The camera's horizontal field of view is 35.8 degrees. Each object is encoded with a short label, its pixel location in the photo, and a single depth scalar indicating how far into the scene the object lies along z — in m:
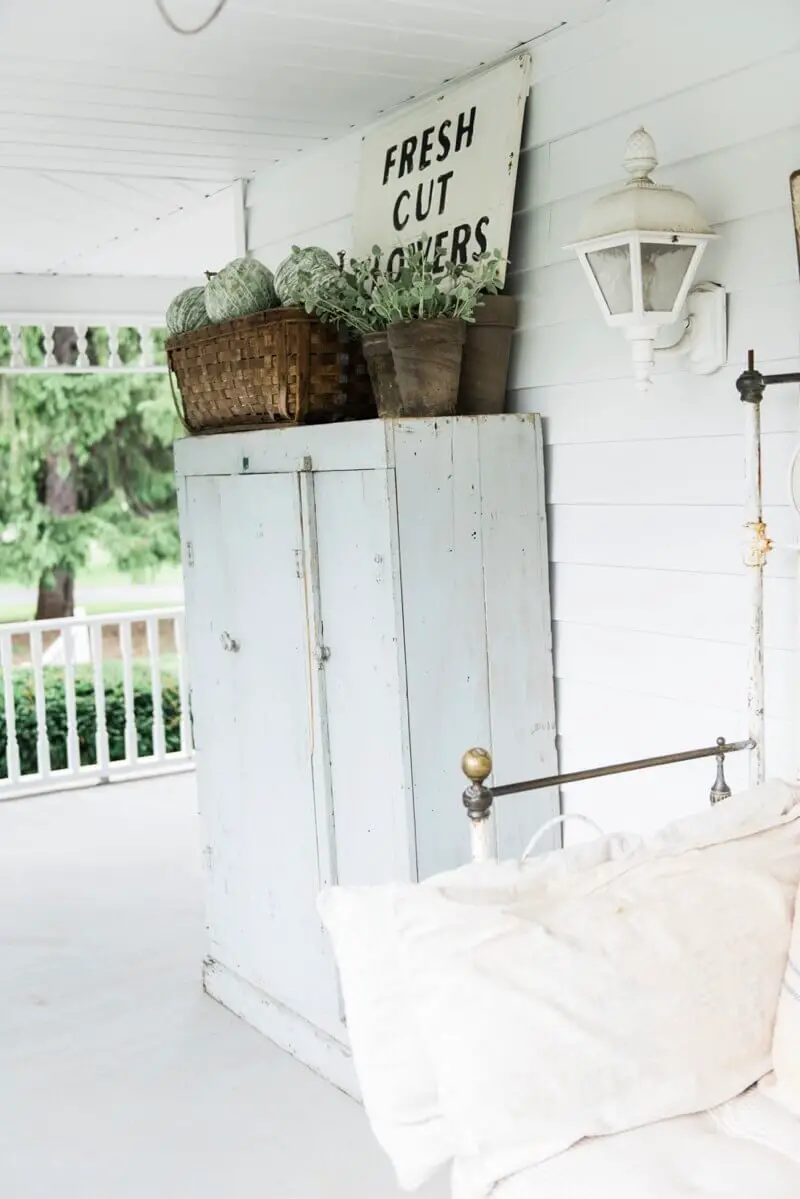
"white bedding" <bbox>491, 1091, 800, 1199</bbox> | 1.44
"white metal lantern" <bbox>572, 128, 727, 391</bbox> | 2.12
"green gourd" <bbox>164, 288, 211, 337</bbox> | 3.09
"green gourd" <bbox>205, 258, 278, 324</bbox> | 2.85
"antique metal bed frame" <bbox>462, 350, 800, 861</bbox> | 2.00
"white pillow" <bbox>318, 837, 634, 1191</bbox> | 1.60
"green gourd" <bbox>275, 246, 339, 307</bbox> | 2.72
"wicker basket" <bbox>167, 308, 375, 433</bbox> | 2.72
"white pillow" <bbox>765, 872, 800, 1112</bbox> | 1.62
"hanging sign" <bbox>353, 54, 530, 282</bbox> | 2.71
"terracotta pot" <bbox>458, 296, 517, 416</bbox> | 2.68
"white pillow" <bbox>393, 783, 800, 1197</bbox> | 1.52
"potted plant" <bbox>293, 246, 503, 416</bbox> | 2.54
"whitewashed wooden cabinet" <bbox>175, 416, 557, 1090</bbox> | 2.57
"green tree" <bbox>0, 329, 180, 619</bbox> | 9.30
